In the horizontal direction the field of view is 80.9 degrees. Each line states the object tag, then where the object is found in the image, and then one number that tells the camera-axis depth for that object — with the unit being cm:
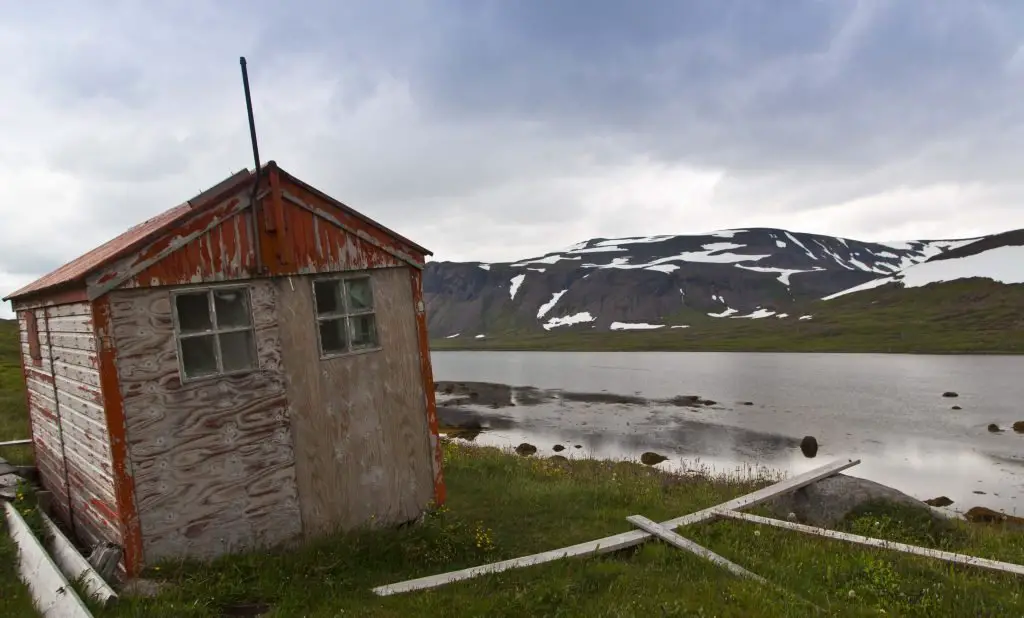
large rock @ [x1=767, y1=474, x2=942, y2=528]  1330
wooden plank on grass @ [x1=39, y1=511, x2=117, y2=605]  722
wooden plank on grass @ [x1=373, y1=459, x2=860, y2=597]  847
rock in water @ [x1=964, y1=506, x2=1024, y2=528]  1959
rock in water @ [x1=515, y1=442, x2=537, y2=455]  3278
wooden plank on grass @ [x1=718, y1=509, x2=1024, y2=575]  881
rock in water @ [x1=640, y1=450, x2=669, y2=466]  3000
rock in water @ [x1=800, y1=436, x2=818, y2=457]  3103
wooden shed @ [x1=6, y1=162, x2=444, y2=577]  839
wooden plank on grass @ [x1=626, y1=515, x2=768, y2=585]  885
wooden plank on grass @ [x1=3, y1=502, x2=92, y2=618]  670
